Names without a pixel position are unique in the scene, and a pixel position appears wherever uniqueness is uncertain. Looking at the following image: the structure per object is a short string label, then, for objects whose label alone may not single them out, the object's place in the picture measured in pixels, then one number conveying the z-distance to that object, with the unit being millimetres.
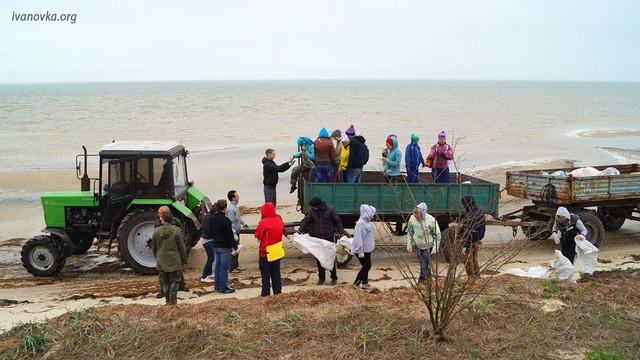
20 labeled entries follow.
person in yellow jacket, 10552
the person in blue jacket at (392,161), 10891
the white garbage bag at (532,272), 8617
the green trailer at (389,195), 9992
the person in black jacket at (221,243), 8531
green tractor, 9523
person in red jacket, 8038
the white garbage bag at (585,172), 11266
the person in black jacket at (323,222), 9094
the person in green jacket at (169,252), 7551
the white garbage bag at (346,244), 8852
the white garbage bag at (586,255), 8383
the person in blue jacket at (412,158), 11219
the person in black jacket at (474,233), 8305
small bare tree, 5638
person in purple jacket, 11195
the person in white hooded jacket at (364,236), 8453
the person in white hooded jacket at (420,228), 8156
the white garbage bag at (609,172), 11539
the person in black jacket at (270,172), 10586
